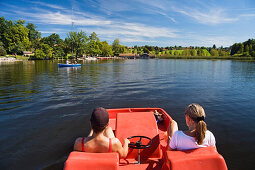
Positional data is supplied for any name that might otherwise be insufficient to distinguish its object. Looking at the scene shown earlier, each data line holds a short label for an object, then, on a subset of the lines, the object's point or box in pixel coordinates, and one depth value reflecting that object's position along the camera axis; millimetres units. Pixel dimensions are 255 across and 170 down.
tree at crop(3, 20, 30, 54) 96250
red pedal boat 2795
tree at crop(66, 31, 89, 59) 111750
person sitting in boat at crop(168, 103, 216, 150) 3070
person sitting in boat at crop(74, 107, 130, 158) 2980
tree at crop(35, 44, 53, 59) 97625
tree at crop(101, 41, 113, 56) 157925
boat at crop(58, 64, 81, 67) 48612
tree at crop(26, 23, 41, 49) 125938
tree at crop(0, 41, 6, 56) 84600
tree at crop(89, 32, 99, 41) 157750
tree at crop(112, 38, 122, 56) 186600
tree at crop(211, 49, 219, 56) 184000
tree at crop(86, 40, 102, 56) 127106
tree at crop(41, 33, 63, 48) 121531
